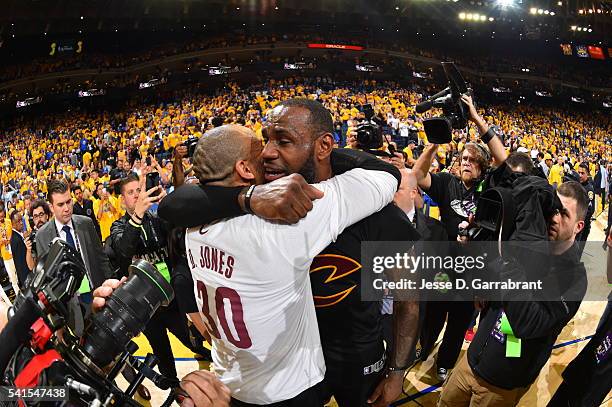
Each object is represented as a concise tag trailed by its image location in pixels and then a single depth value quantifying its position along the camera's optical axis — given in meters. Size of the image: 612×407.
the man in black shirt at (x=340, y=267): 1.77
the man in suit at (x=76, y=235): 3.69
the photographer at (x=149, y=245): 3.33
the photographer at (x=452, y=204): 3.80
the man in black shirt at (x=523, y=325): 2.20
